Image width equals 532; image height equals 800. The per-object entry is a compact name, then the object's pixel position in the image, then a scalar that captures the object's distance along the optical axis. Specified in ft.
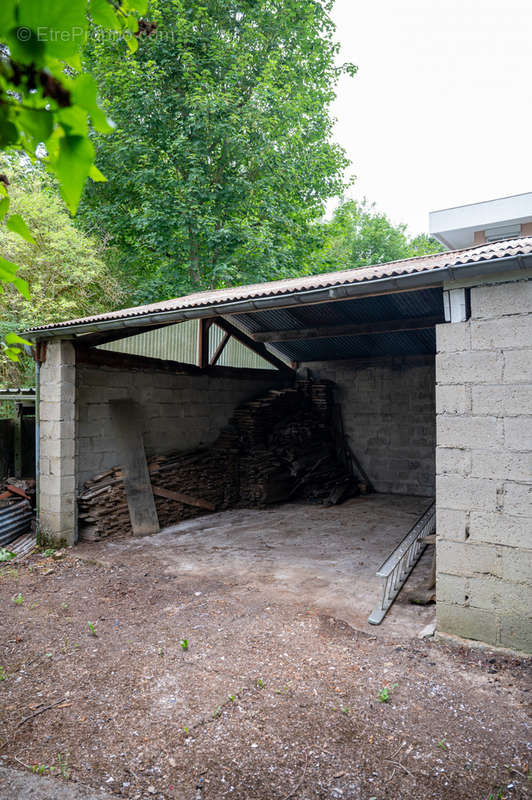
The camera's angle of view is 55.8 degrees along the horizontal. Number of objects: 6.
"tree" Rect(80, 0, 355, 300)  45.96
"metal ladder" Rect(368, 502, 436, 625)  16.75
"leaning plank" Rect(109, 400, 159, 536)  27.04
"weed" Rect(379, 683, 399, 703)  11.69
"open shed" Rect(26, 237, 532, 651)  13.57
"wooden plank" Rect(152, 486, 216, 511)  28.55
